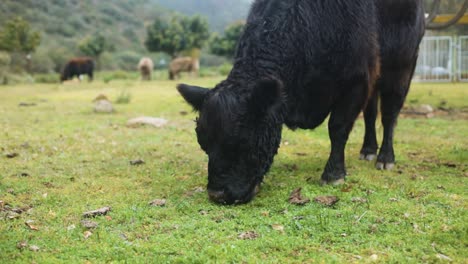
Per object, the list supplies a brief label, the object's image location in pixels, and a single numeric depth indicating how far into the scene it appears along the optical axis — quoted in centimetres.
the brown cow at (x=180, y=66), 3114
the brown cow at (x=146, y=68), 3066
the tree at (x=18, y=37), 3353
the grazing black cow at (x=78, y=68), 3189
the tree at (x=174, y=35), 4072
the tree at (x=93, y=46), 4181
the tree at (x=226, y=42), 4109
